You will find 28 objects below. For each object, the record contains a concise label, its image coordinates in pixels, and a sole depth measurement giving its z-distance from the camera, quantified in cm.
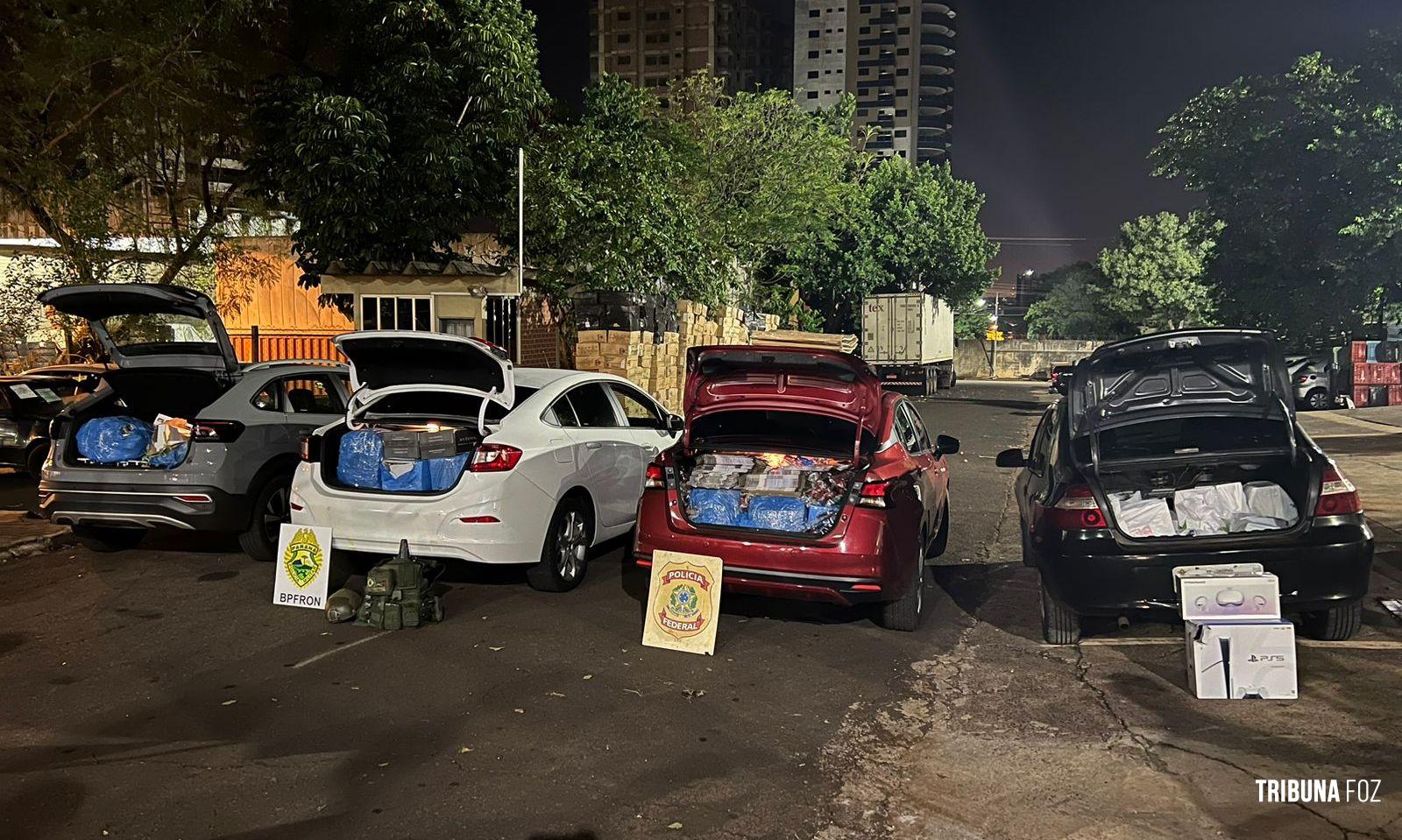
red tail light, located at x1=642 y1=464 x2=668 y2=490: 677
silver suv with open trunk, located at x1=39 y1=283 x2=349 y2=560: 814
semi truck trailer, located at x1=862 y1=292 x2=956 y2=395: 3912
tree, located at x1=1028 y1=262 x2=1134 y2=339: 7478
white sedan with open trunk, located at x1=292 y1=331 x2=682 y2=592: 699
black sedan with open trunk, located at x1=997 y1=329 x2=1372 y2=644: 581
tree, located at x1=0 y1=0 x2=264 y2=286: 1523
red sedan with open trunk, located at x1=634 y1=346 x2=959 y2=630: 624
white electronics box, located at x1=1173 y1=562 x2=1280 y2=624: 552
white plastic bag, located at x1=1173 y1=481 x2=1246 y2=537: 626
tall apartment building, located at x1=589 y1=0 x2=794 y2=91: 12325
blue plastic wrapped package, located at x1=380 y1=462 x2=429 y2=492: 734
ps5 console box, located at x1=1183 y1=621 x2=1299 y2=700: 528
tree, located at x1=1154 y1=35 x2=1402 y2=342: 2681
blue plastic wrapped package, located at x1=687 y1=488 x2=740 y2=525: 655
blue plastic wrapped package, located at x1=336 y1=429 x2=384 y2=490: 741
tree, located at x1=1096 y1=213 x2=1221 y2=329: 6831
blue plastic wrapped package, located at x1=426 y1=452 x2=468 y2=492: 719
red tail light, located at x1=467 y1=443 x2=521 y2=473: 702
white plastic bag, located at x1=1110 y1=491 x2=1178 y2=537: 598
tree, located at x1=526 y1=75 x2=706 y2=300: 1781
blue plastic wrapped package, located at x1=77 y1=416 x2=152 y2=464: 837
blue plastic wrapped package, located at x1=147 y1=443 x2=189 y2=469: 820
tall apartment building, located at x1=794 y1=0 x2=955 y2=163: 12719
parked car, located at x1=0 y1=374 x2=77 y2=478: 1366
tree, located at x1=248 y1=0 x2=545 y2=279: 1541
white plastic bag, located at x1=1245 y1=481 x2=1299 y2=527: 629
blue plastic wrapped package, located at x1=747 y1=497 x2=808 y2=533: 639
